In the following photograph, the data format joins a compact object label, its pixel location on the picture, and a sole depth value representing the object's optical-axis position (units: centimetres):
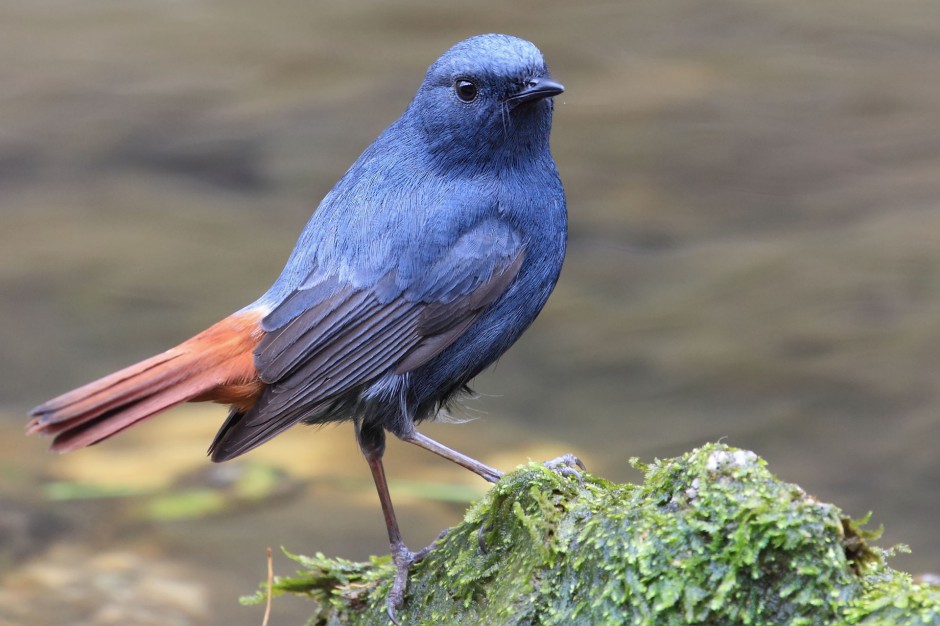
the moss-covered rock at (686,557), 505
